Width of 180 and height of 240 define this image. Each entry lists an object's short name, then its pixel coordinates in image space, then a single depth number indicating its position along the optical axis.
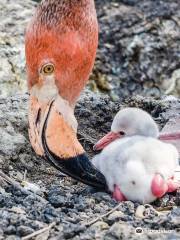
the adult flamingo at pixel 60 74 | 7.58
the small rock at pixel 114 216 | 6.61
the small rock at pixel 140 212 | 6.77
